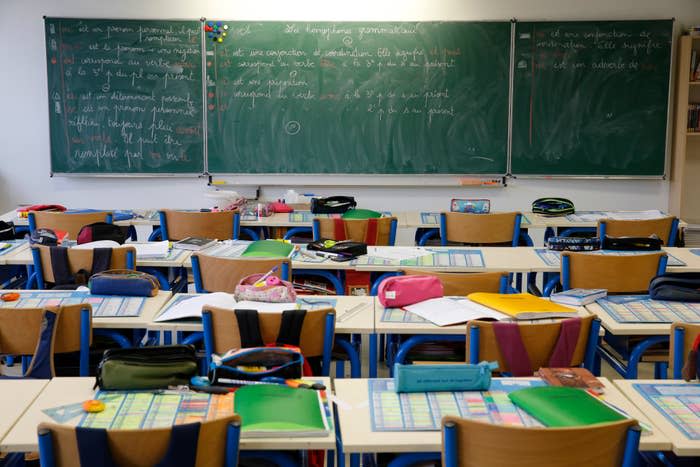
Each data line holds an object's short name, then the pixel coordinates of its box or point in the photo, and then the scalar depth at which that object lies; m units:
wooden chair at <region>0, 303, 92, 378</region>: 3.05
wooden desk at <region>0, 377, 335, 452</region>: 2.22
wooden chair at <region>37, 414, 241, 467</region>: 2.03
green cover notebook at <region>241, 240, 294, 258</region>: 4.57
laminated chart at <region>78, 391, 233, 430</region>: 2.34
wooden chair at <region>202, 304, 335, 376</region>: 3.07
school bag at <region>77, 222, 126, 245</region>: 5.02
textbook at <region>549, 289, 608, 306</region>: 3.66
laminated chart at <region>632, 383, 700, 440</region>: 2.37
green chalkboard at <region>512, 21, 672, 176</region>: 7.35
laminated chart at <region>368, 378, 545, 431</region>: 2.36
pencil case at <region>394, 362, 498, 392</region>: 2.56
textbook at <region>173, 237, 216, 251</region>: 4.97
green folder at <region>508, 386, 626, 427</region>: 2.35
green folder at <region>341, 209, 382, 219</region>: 5.95
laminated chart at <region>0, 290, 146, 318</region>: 3.51
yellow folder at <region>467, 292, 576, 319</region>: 3.37
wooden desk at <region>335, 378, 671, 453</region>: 2.24
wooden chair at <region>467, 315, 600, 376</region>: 2.92
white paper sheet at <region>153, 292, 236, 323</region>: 3.38
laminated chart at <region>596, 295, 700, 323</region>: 3.45
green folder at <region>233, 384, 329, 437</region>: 2.28
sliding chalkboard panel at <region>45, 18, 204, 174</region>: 7.40
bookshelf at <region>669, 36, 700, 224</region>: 7.25
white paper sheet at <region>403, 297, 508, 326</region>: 3.35
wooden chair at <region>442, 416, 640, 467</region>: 2.05
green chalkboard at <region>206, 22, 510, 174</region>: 7.39
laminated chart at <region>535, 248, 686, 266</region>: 4.57
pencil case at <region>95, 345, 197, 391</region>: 2.56
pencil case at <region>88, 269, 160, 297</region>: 3.73
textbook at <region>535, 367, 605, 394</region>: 2.63
